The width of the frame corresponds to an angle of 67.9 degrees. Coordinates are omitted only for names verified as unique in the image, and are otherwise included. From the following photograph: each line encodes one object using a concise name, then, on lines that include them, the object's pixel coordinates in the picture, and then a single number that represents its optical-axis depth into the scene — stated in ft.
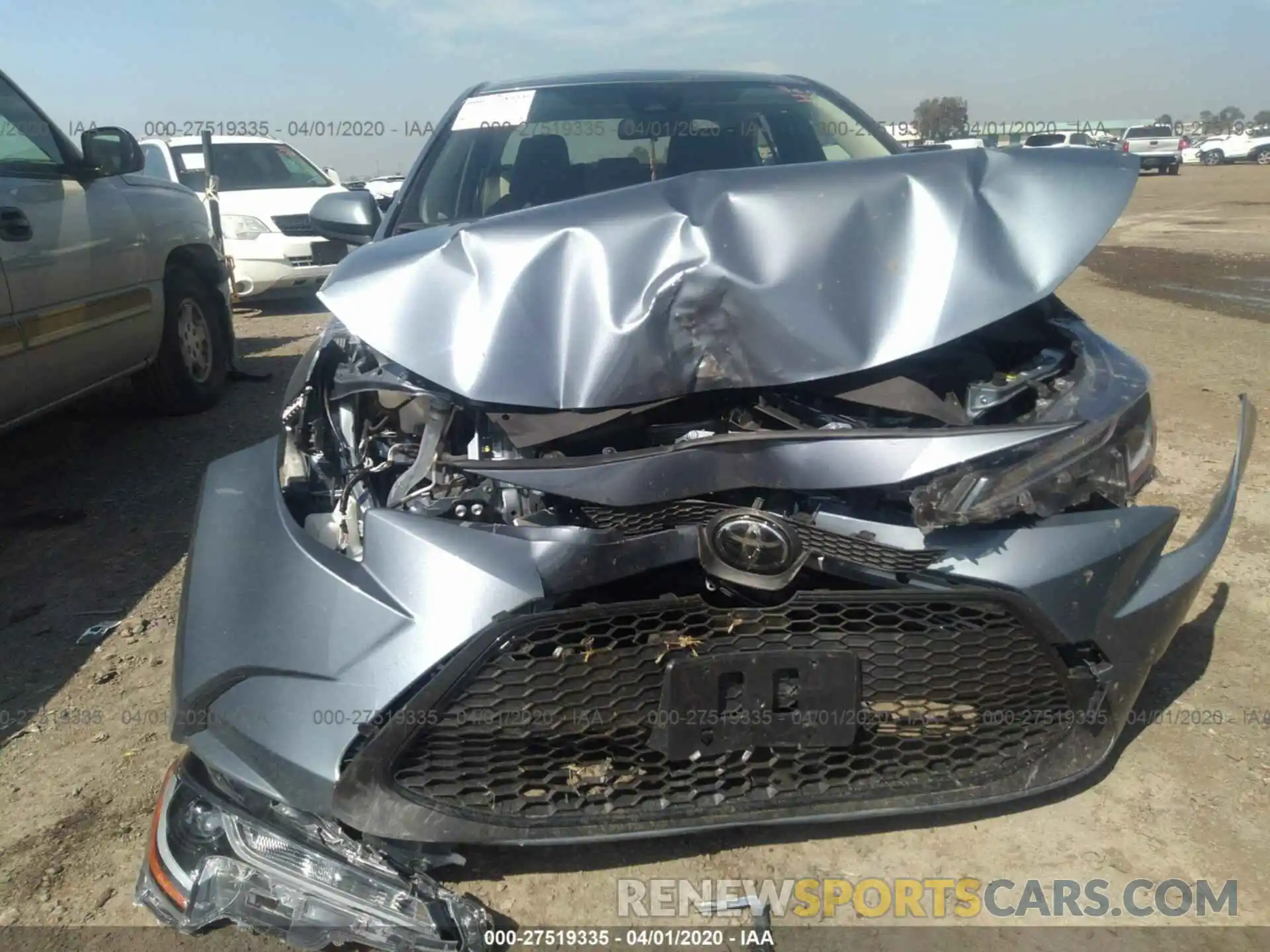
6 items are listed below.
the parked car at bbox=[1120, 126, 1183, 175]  103.55
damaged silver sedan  5.41
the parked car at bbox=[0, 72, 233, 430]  11.71
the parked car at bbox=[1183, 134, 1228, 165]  130.93
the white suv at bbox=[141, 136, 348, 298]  27.86
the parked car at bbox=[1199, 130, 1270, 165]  122.62
